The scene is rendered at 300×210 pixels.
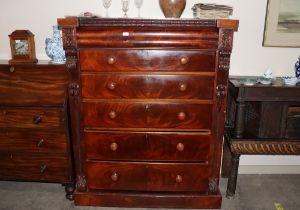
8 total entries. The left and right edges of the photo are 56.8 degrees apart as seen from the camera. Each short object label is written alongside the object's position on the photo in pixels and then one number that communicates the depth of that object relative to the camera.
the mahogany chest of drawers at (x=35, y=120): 2.29
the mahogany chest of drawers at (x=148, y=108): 1.99
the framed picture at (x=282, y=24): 2.54
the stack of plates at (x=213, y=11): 2.17
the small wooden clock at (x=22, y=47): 2.42
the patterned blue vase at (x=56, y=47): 2.41
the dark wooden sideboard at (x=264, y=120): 2.24
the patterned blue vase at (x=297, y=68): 2.50
